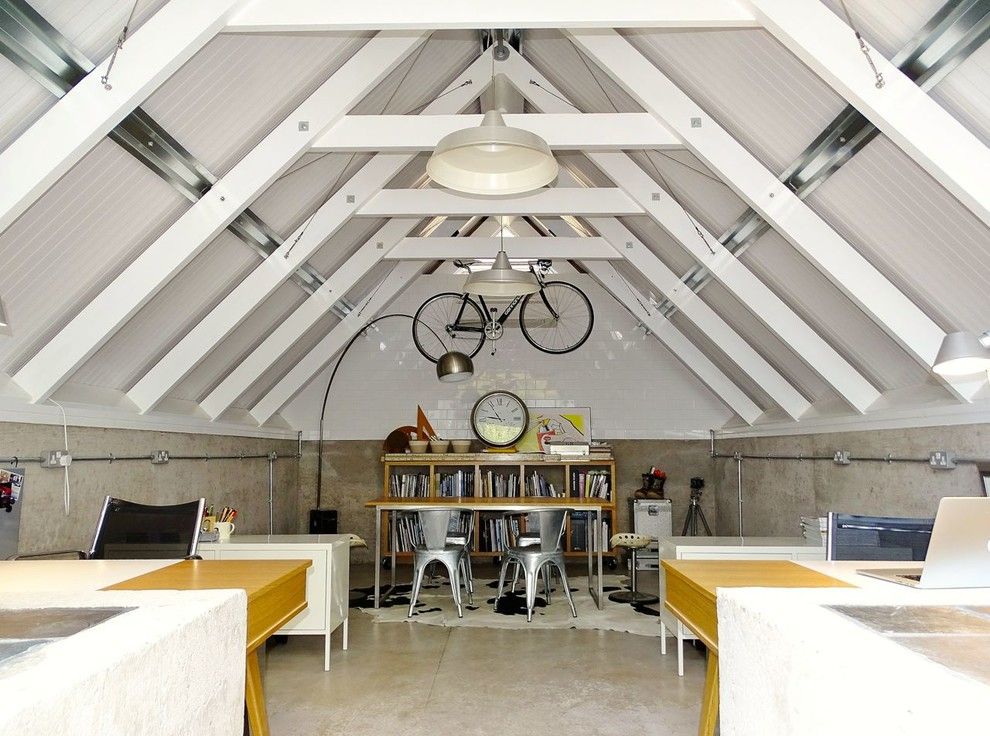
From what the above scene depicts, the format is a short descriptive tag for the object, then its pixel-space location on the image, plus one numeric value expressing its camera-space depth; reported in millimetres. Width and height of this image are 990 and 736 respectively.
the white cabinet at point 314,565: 4090
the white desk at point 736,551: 3986
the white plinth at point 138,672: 1146
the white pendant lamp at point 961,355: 2698
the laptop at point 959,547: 1961
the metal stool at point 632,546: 5902
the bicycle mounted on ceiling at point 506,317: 8234
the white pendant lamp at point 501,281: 5055
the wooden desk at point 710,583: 2326
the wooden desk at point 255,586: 2277
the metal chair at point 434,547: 5383
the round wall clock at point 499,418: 8102
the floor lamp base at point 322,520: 7858
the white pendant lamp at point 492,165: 2894
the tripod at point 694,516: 7785
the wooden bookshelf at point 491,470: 7539
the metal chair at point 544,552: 5293
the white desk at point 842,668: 1136
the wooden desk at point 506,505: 5559
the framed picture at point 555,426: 8070
